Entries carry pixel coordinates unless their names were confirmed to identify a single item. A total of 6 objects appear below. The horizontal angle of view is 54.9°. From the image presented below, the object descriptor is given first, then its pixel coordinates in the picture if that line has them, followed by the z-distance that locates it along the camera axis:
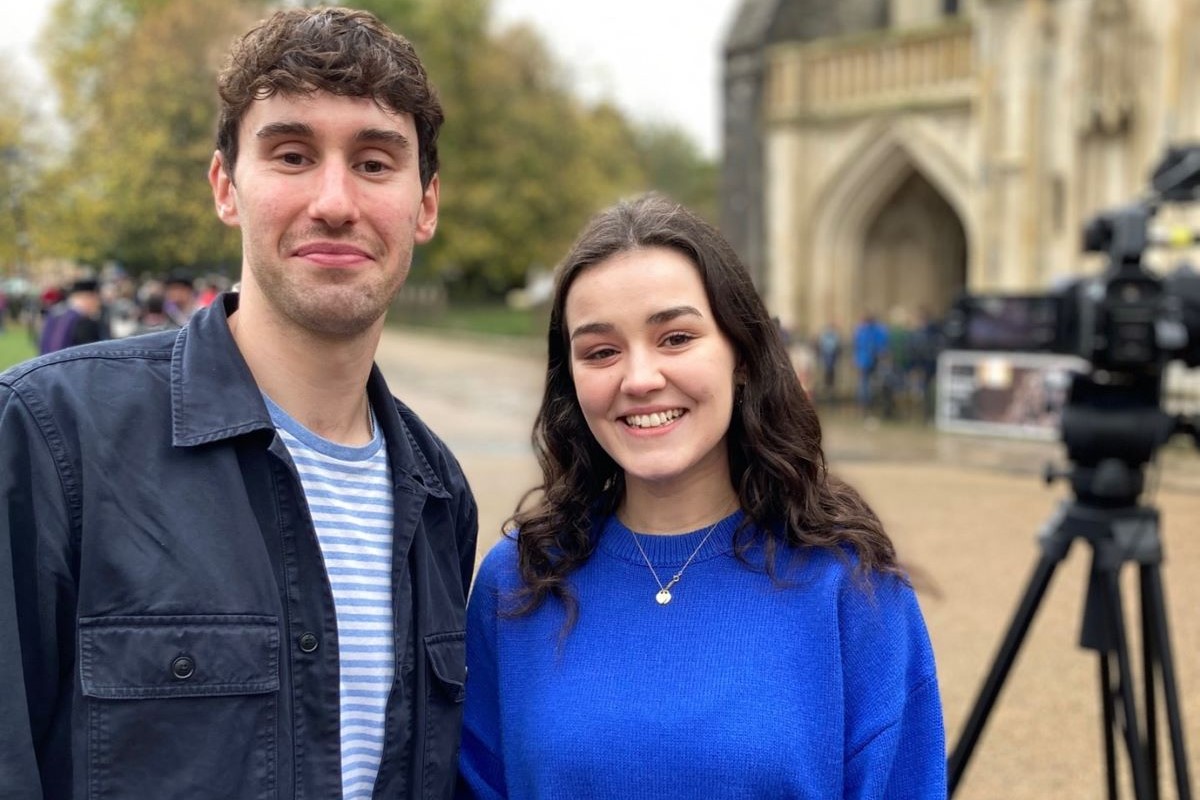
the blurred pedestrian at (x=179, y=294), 9.99
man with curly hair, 1.57
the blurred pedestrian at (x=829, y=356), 18.92
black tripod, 3.61
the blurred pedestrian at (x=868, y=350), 17.73
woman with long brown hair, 1.88
